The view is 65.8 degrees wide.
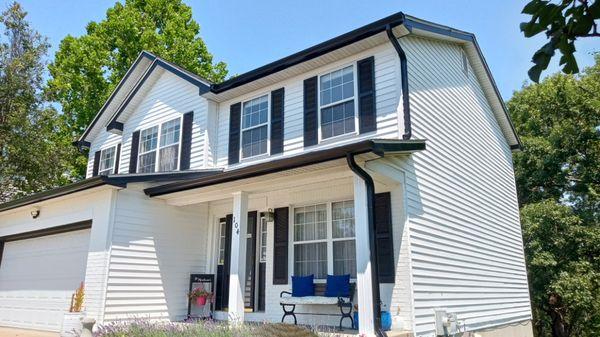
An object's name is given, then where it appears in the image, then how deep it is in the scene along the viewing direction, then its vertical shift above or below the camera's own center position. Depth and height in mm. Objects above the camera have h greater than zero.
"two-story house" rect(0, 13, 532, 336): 7988 +1713
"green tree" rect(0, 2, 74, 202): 16750 +6149
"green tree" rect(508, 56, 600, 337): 16484 +3927
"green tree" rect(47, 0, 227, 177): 22094 +11515
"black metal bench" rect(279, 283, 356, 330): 7836 -197
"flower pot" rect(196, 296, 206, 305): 10109 -220
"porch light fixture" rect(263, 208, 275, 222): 9867 +1531
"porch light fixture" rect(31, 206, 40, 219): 11258 +1825
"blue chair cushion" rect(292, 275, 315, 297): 8766 +68
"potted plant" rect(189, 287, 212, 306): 10125 -115
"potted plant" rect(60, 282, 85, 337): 8523 -500
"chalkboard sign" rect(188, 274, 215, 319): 10156 -222
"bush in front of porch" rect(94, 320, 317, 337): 6020 -556
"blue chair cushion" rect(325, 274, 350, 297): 8156 +64
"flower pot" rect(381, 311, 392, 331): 7379 -485
